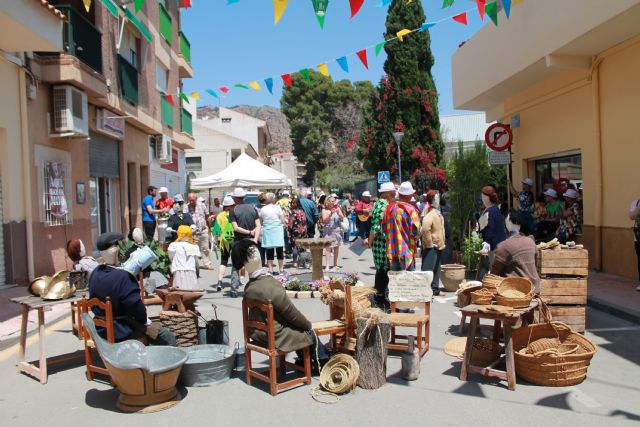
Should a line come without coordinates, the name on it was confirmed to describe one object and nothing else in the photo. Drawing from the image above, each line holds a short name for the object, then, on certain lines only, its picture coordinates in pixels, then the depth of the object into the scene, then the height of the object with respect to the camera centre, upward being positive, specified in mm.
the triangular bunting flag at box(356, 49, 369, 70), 11211 +3033
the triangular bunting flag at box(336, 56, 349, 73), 11406 +2961
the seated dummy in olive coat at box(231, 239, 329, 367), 4907 -928
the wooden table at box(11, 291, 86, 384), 5379 -1119
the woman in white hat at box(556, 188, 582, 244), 11000 -385
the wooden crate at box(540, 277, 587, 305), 6512 -1055
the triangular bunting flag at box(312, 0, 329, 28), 7922 +2858
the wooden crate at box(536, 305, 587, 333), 6551 -1361
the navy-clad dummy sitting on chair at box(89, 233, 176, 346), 5090 -750
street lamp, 24000 +2922
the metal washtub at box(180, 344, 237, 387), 5188 -1494
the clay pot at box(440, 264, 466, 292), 9766 -1286
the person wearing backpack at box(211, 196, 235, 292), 10805 -562
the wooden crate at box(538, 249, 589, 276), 6523 -746
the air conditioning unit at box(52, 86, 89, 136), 11656 +2159
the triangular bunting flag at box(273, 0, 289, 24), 7867 +2860
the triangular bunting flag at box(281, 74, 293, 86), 12127 +2837
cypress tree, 29156 +5596
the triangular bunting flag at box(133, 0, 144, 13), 8617 +3258
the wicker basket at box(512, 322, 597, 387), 4961 -1467
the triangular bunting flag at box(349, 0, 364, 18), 7961 +2884
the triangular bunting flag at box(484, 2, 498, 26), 9648 +3355
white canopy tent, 17625 +987
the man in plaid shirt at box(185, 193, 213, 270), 14242 -385
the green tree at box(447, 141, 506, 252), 12070 +273
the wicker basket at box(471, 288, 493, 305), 5680 -976
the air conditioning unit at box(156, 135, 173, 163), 20391 +2281
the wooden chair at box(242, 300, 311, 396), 4812 -1264
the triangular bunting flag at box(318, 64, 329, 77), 11484 +2874
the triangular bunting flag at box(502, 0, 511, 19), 8741 +3126
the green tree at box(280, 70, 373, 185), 55344 +8872
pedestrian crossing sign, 22812 +1183
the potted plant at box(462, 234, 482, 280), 10797 -1043
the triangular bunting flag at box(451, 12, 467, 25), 10047 +3349
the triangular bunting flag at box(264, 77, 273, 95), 12275 +2770
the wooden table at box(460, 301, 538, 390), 4934 -1293
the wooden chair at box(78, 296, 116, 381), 4953 -995
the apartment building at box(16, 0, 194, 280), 11430 +2297
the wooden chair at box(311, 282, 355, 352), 5383 -1179
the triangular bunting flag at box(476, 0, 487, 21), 8953 +3239
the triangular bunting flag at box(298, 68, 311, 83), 11781 +2926
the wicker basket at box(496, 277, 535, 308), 5129 -886
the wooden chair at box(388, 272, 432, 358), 5730 -1218
